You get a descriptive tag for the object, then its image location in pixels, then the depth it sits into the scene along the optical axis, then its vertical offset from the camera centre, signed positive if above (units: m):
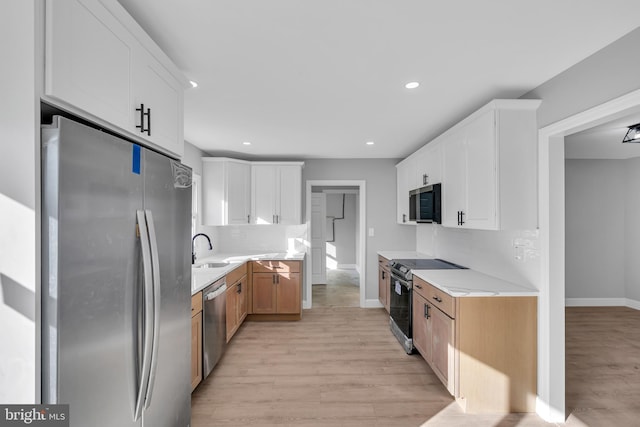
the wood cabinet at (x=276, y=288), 4.08 -1.06
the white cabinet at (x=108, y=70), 0.97 +0.61
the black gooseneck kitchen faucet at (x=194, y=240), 3.60 -0.36
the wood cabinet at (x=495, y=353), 2.20 -1.07
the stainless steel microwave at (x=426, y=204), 3.15 +0.13
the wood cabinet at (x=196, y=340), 2.29 -1.04
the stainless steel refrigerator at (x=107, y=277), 0.93 -0.25
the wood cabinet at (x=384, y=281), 4.12 -1.01
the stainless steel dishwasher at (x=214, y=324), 2.51 -1.05
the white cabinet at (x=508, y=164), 2.21 +0.40
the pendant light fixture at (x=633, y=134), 3.06 +0.90
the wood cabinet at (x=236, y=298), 3.22 -1.04
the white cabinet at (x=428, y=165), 3.19 +0.60
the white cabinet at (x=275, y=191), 4.56 +0.37
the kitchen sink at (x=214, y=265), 3.59 -0.65
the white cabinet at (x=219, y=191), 4.17 +0.35
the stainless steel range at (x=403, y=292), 3.11 -0.92
